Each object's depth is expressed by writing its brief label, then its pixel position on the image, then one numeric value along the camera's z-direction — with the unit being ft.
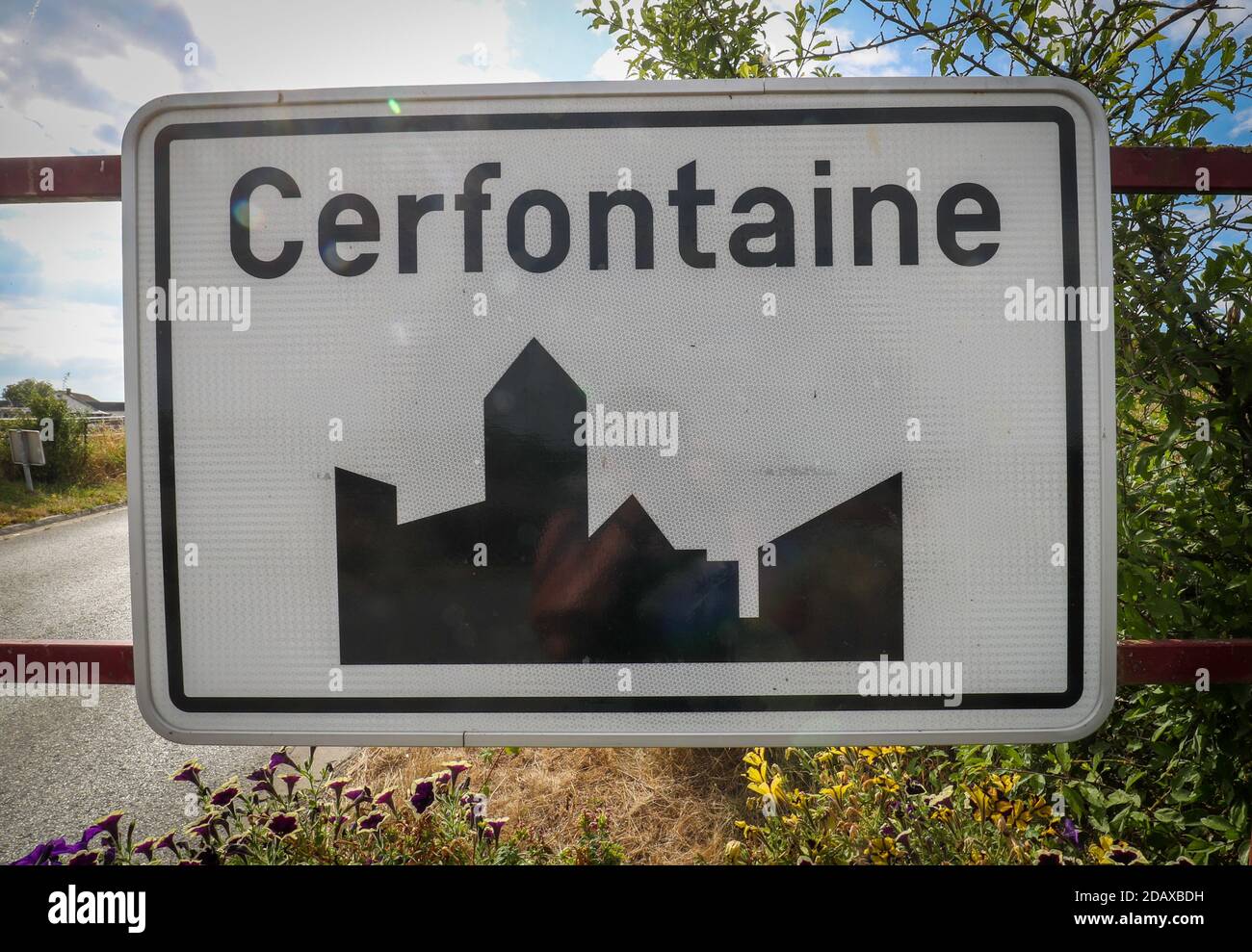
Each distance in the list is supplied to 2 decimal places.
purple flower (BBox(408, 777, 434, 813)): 4.79
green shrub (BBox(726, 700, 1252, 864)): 4.43
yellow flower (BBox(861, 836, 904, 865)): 4.76
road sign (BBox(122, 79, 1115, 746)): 3.19
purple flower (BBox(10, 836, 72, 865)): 3.88
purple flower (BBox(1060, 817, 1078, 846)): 4.38
